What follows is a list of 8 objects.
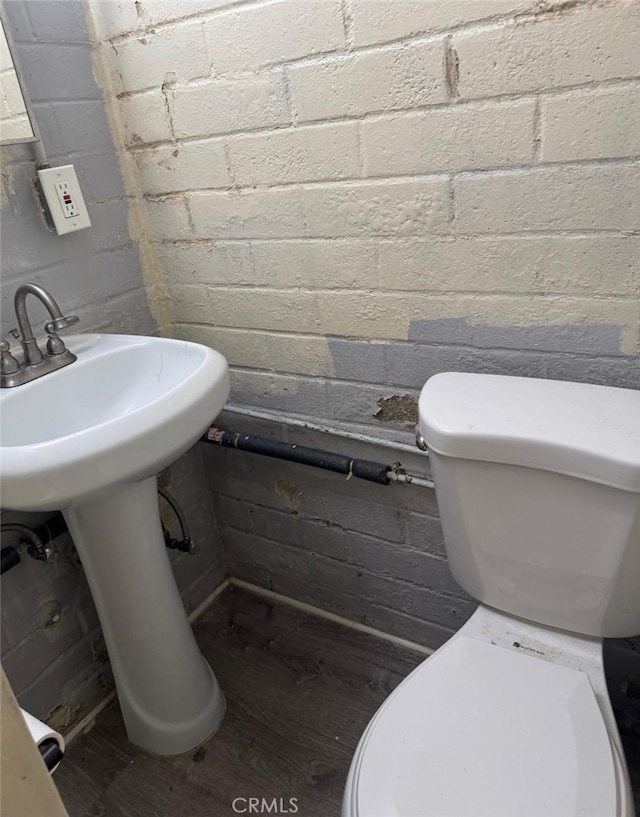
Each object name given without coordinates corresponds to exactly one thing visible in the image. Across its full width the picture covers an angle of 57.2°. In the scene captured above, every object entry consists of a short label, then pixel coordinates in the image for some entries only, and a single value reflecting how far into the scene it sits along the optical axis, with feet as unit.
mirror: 3.48
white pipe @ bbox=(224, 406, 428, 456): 4.05
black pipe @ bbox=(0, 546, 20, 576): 3.65
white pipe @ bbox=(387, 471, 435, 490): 3.99
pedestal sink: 2.64
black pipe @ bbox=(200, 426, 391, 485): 4.07
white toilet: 2.50
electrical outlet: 3.70
